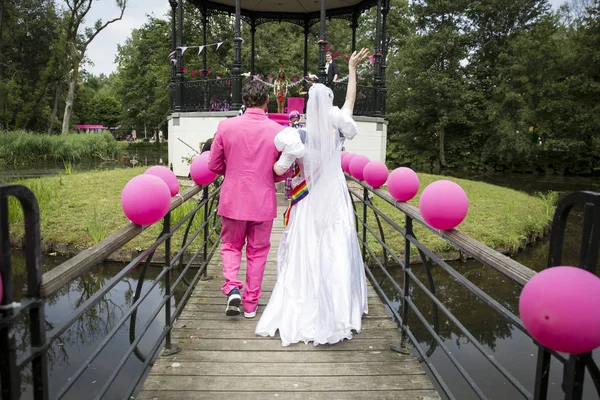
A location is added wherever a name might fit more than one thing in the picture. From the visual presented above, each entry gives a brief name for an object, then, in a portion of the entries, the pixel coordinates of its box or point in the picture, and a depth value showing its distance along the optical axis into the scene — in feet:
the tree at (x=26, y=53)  104.78
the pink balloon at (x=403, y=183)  9.57
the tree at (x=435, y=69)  77.77
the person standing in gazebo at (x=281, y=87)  38.88
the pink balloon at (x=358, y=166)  13.37
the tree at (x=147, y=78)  90.22
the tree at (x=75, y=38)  96.27
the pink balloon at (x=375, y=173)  11.74
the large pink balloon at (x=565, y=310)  3.55
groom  10.01
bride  9.55
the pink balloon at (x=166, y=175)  9.21
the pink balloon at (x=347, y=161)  14.85
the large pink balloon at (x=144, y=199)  7.14
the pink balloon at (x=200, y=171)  11.88
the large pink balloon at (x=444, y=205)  7.05
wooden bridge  7.67
